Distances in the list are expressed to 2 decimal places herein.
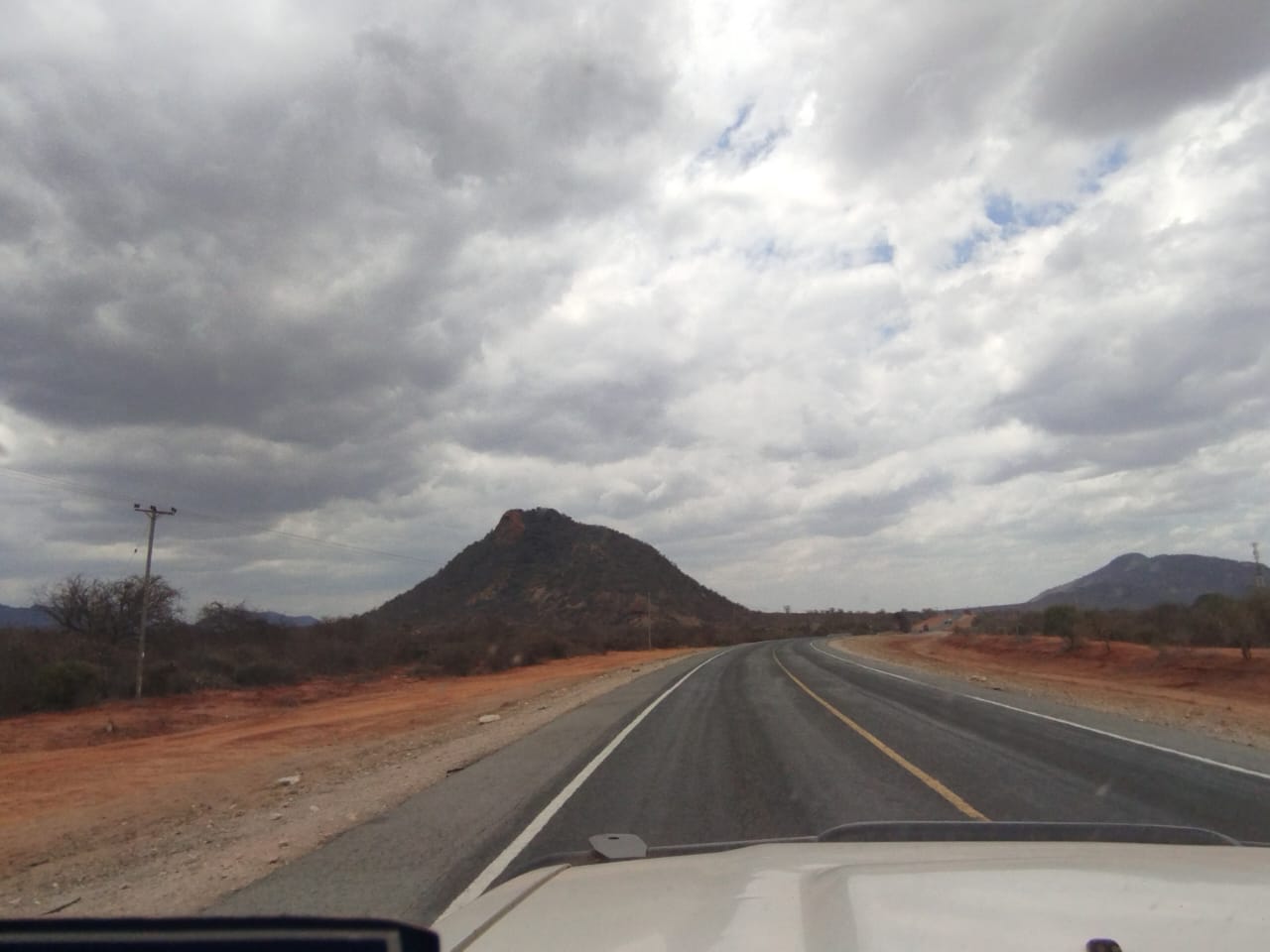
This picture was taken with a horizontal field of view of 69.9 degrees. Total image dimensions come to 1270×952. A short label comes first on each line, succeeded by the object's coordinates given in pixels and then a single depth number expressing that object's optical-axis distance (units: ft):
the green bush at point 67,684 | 96.02
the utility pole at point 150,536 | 112.60
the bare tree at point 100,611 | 143.74
